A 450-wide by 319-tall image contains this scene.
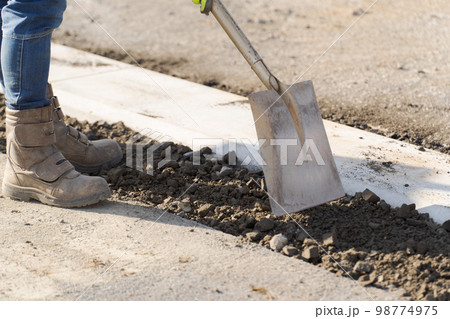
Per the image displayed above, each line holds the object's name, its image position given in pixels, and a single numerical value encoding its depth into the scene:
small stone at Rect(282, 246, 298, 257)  5.71
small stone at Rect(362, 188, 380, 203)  6.41
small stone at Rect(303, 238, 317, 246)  5.81
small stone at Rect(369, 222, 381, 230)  6.00
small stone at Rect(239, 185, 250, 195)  6.75
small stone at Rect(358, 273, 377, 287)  5.21
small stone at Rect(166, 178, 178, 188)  7.06
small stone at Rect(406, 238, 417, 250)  5.62
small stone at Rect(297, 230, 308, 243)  5.91
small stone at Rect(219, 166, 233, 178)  7.22
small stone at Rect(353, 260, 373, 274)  5.38
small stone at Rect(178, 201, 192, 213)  6.57
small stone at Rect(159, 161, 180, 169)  7.46
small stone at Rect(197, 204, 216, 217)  6.50
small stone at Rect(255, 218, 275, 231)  6.08
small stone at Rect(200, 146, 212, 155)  7.73
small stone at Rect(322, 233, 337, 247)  5.75
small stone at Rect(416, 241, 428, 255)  5.57
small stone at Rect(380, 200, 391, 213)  6.29
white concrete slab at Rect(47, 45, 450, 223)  6.70
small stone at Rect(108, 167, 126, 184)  7.27
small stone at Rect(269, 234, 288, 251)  5.83
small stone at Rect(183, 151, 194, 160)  7.71
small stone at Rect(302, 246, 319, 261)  5.64
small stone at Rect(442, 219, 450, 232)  5.92
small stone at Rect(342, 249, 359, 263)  5.55
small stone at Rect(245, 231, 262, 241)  5.97
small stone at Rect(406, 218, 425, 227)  6.01
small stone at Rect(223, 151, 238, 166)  7.48
